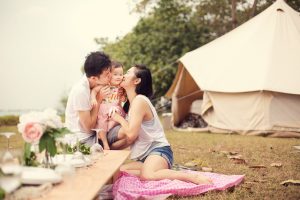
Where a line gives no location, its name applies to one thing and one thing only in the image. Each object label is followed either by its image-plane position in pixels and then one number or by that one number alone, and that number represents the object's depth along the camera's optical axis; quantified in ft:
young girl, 15.44
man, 14.19
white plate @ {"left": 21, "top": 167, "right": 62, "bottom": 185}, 8.23
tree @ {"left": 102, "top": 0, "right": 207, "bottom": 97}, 59.26
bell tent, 32.01
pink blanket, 13.15
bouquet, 8.86
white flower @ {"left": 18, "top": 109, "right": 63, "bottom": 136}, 8.95
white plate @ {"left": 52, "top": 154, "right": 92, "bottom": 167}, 10.07
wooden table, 7.89
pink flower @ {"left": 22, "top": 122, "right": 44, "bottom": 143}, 8.83
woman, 14.11
